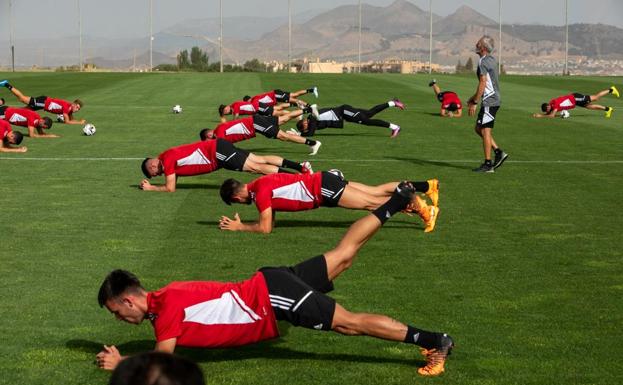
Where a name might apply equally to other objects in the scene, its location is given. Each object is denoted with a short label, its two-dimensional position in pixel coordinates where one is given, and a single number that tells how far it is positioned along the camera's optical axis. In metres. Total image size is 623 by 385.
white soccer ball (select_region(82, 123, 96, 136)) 26.16
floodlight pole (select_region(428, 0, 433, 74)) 89.44
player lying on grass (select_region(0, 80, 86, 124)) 28.23
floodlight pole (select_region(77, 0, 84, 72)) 91.04
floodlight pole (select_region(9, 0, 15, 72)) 84.44
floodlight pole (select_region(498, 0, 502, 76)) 93.72
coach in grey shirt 18.52
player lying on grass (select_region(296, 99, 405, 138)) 24.78
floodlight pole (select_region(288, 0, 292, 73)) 90.69
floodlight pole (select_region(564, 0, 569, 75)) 82.94
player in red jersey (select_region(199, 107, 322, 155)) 20.12
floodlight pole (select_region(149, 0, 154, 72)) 90.11
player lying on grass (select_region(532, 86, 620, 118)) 32.03
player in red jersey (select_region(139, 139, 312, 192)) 15.93
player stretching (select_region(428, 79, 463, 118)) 33.25
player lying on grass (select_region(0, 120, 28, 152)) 21.44
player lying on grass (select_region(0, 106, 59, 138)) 24.83
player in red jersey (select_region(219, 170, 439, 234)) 12.14
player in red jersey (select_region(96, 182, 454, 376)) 6.78
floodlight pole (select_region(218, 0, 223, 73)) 83.06
